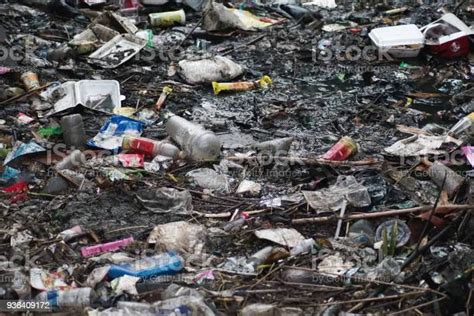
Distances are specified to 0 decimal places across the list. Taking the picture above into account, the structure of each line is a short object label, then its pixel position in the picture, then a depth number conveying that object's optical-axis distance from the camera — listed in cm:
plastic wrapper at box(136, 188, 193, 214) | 787
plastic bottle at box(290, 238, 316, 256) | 689
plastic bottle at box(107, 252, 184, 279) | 647
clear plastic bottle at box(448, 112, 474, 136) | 973
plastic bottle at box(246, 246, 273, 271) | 670
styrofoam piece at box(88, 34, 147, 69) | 1269
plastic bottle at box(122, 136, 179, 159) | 919
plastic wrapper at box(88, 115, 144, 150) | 948
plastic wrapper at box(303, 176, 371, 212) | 779
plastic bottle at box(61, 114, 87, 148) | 950
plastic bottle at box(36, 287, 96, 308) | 601
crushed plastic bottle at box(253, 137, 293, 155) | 927
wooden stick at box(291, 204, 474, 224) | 746
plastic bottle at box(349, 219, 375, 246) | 711
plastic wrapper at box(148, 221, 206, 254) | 700
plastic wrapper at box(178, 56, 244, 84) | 1222
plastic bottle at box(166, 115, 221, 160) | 905
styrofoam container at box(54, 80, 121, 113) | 1068
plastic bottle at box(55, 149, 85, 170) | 877
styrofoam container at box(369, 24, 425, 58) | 1315
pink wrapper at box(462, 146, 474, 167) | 895
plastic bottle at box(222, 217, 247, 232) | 739
